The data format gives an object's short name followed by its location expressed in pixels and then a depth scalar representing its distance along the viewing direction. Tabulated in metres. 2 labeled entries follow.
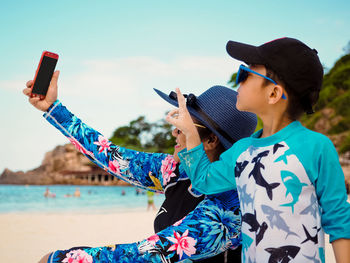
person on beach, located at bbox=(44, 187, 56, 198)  36.47
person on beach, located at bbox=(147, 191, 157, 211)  20.35
